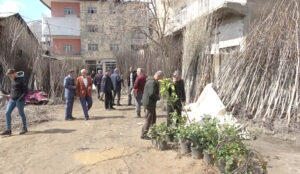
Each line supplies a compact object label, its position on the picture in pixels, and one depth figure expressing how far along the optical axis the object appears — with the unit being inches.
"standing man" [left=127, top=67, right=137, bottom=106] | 402.0
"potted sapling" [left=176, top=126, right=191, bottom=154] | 177.2
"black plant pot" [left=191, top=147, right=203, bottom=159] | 168.2
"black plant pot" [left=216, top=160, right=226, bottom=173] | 139.9
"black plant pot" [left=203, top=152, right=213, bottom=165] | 155.9
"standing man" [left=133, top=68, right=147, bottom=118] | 292.5
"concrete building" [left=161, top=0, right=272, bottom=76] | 311.3
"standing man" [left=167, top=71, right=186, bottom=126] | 227.6
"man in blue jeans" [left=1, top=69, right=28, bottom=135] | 240.4
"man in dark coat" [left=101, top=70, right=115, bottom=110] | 375.2
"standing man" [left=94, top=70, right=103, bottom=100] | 535.9
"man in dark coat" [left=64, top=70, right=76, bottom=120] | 312.1
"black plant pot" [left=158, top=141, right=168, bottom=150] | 191.6
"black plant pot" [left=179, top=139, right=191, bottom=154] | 178.4
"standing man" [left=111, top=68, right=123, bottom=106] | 408.8
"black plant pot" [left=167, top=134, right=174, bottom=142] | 206.8
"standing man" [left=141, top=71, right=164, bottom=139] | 214.5
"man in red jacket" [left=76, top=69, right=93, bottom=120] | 311.7
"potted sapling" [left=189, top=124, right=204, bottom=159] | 167.9
